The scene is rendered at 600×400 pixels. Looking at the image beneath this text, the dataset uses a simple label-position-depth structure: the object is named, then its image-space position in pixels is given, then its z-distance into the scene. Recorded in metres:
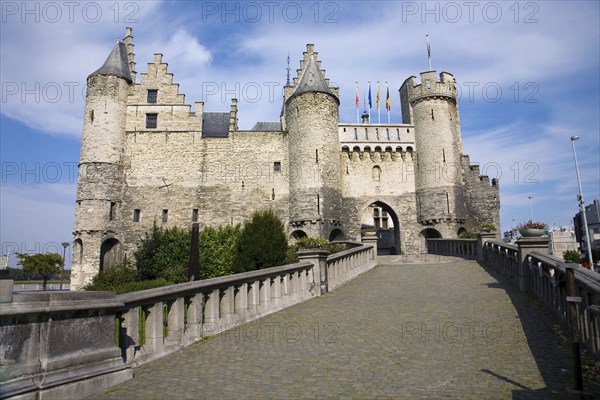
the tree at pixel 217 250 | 24.42
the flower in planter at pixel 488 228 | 18.97
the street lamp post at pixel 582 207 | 29.92
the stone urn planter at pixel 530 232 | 10.53
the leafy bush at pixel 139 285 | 15.40
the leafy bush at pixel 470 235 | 24.19
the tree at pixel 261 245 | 16.67
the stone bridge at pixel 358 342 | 4.23
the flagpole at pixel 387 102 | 38.66
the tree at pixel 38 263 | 42.16
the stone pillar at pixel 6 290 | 3.45
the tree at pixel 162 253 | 24.17
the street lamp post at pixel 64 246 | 31.42
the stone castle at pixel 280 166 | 31.66
